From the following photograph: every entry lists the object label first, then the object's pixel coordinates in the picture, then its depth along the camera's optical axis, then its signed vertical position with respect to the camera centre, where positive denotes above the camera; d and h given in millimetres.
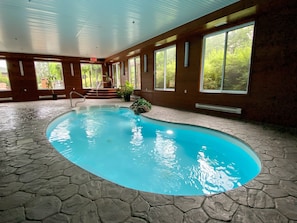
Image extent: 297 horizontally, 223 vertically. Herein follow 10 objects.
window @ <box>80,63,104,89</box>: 11820 +706
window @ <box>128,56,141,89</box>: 9352 +788
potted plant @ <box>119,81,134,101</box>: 9070 -441
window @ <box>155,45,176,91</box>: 6754 +719
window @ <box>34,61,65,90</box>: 10148 +703
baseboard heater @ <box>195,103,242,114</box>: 4528 -819
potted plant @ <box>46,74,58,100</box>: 10312 +159
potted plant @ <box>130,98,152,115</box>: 6163 -964
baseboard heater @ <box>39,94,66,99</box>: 10350 -811
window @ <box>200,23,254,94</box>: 4270 +710
